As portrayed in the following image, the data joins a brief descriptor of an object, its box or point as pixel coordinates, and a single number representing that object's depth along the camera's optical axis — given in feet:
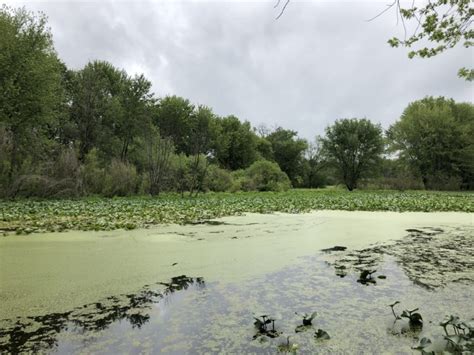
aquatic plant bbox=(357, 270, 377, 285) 11.49
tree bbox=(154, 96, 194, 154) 102.71
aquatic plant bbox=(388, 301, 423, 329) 8.11
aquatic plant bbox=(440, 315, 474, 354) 6.64
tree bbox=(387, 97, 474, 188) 96.68
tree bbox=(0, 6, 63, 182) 48.14
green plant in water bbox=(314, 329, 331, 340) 7.42
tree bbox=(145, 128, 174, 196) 53.78
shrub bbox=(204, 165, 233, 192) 66.54
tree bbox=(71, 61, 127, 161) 73.51
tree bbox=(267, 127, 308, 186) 137.08
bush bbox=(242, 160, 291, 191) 75.19
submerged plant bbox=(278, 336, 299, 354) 6.97
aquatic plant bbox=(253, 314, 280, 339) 7.63
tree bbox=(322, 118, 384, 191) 92.02
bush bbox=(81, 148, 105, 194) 50.22
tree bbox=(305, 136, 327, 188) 137.19
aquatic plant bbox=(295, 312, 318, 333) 7.94
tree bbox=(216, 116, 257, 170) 119.75
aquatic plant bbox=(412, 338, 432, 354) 6.60
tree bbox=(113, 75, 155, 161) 81.92
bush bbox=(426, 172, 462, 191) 94.58
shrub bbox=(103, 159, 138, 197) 51.06
